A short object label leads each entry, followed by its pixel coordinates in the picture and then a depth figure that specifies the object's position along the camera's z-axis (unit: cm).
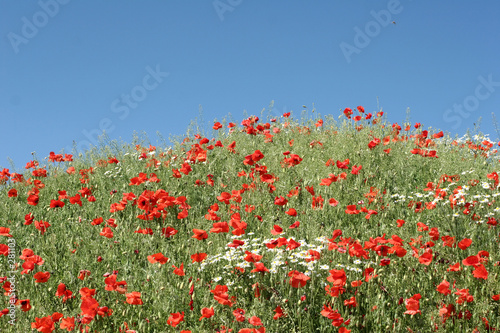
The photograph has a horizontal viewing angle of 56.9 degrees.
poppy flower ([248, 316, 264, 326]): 285
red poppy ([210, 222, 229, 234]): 390
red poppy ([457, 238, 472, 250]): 376
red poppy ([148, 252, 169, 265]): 363
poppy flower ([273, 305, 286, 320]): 320
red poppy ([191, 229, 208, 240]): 384
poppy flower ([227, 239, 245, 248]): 360
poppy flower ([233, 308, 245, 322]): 279
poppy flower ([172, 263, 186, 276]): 364
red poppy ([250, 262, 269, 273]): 339
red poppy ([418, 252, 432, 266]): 351
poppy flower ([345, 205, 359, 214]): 455
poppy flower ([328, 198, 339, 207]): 488
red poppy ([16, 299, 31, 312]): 350
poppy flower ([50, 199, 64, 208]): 501
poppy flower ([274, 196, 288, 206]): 463
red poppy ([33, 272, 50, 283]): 369
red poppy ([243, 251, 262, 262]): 345
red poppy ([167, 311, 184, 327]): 307
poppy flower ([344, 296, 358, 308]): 331
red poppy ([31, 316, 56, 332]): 308
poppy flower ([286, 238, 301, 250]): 333
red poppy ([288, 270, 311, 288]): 331
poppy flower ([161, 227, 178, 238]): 463
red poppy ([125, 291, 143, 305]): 325
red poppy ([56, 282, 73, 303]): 355
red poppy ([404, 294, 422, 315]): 312
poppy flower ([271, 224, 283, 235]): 372
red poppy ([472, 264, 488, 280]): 354
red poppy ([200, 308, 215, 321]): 307
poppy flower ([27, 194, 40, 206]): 542
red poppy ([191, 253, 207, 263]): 372
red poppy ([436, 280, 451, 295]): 328
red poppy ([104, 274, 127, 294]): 342
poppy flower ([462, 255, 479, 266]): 354
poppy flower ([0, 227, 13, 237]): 445
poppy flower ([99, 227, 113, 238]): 428
